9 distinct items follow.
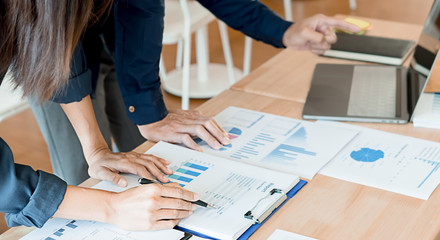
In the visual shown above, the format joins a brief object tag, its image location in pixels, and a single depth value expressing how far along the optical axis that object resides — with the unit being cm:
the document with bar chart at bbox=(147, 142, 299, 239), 172
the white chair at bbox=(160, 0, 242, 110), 347
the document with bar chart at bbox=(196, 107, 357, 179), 192
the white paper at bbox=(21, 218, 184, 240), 171
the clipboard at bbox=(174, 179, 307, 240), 171
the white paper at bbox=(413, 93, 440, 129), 205
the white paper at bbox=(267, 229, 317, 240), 170
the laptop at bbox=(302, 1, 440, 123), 210
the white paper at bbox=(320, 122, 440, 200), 183
